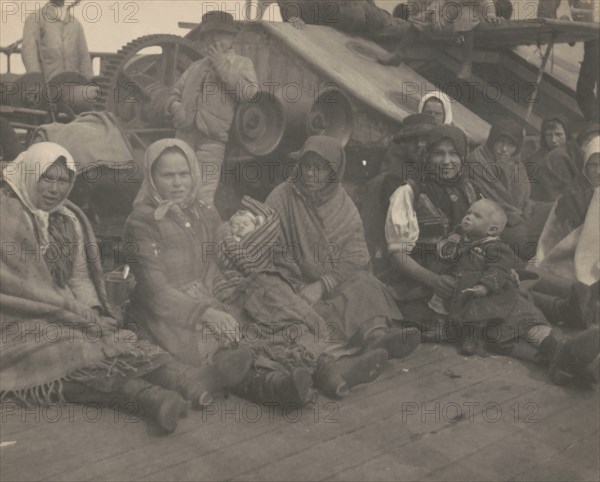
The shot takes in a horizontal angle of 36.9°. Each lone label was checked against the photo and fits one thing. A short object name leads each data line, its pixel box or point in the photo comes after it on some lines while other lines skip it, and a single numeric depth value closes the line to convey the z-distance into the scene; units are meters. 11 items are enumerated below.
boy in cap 5.88
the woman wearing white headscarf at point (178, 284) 4.89
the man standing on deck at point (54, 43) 5.07
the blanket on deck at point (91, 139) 5.04
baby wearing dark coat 5.96
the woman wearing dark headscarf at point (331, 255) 5.58
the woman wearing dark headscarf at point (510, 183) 6.83
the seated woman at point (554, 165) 7.36
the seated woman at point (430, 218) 6.21
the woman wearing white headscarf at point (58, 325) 4.40
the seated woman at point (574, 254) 6.43
